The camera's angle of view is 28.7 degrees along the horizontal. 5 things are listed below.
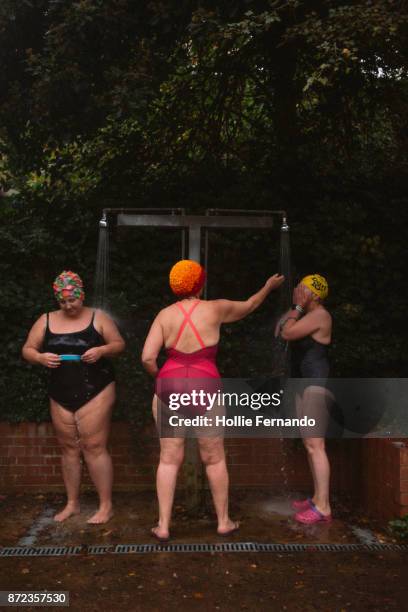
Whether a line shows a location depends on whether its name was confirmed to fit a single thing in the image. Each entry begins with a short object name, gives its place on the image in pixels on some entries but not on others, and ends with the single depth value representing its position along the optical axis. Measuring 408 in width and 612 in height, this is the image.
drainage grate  5.16
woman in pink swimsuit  5.33
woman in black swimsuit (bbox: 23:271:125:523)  5.66
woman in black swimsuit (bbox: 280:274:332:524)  5.77
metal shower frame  5.70
